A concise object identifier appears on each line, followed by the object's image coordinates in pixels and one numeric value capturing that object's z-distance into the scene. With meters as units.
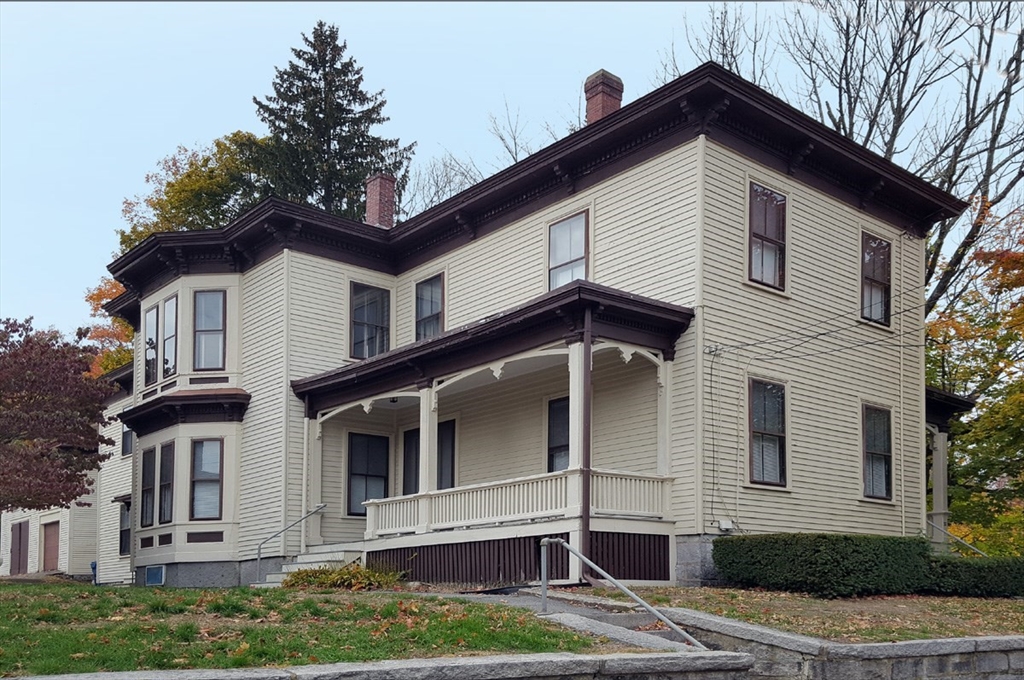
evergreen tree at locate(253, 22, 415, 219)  46.44
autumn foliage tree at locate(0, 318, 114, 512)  22.75
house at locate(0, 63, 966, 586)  17.91
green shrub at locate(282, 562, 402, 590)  19.23
